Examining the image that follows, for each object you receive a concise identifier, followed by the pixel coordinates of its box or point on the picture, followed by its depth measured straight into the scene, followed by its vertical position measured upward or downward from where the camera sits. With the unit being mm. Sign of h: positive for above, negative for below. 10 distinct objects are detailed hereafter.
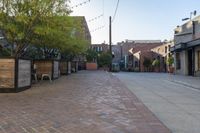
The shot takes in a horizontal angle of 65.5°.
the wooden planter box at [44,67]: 11048 -63
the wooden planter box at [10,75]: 6588 -375
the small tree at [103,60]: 32088 +1241
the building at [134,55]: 33859 +2583
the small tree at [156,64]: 29154 +327
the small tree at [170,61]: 22470 +675
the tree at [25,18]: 7507 +2339
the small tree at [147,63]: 31699 +563
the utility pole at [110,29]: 21821 +5200
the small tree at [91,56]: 32236 +2084
